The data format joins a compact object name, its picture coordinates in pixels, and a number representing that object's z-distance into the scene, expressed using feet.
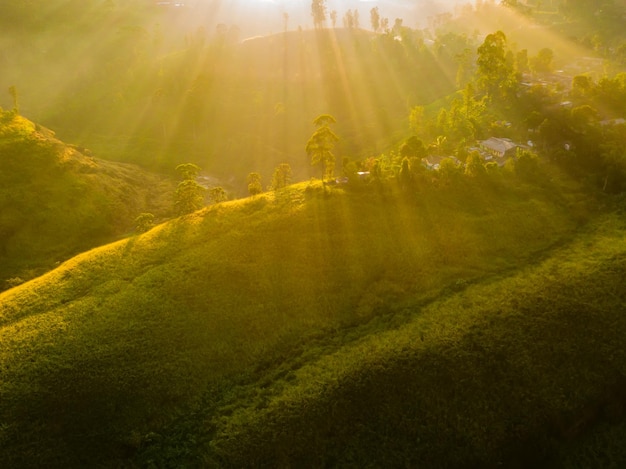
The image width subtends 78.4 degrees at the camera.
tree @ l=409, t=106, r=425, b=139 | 402.52
